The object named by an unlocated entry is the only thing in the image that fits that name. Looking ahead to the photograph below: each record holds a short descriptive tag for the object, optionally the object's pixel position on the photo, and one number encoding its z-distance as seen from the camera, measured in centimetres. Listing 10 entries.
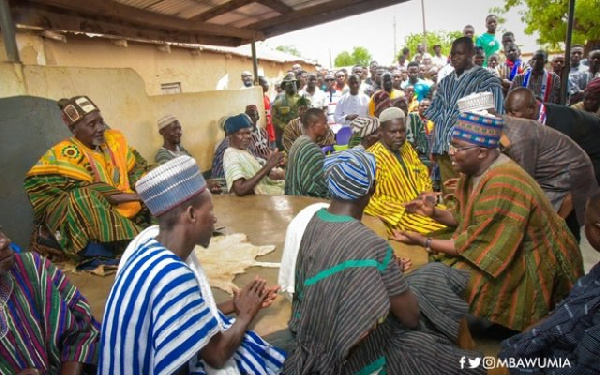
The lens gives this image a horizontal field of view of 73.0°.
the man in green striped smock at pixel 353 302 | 175
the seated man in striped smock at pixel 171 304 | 148
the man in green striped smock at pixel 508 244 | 247
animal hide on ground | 306
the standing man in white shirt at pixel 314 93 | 1046
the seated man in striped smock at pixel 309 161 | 424
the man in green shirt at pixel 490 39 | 1117
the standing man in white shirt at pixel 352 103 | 881
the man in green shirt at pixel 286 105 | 877
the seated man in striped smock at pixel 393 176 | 393
